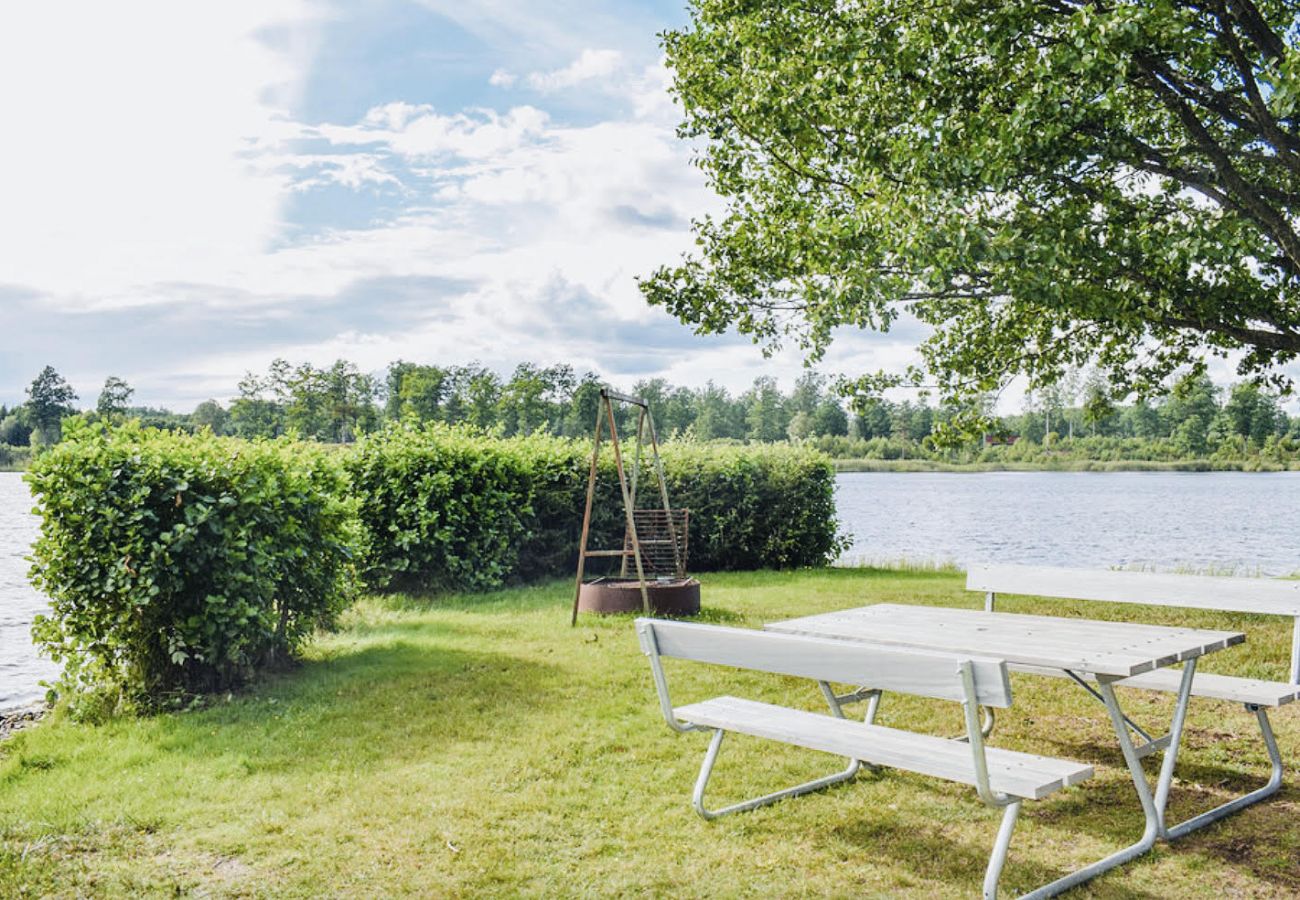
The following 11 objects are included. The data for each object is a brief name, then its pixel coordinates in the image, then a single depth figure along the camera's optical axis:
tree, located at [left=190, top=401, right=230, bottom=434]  57.12
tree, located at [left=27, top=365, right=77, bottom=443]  52.75
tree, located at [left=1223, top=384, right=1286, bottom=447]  36.12
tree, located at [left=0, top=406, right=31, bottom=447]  44.96
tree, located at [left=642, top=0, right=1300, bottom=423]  7.22
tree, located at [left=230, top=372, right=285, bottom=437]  56.22
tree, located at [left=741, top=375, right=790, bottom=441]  48.62
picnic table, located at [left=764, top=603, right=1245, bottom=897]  3.90
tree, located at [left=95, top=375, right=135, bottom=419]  57.56
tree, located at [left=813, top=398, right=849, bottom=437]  44.53
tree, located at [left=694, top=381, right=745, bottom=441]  47.78
